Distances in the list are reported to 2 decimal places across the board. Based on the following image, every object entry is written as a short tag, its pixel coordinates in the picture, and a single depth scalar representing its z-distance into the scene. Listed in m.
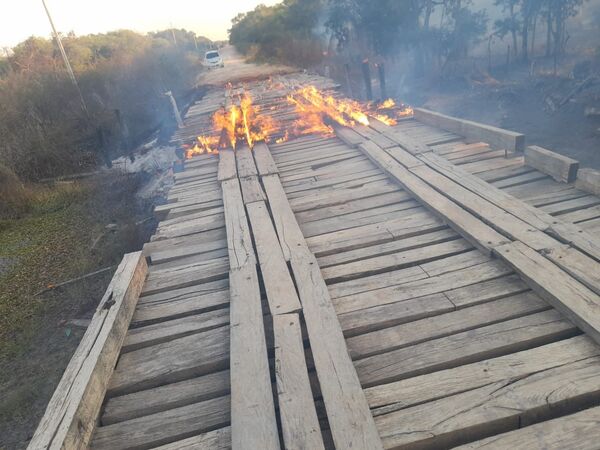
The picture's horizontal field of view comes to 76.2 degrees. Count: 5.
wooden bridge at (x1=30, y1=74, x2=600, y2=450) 1.89
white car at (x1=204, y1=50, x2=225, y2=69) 30.39
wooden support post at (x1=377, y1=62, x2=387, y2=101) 12.48
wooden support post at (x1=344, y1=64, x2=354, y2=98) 14.66
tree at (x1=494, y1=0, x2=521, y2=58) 16.38
